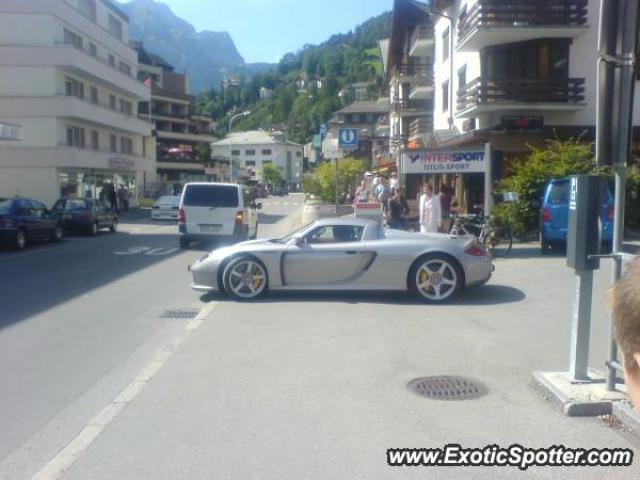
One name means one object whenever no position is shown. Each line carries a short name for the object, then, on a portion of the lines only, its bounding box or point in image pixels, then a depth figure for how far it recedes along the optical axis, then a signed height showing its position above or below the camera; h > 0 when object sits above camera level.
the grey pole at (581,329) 5.50 -1.20
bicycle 15.06 -1.16
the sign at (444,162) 16.17 +0.42
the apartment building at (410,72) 39.56 +7.35
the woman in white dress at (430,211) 15.79 -0.72
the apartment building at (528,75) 23.86 +3.83
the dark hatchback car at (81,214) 24.05 -1.25
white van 18.33 -0.87
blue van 14.87 -0.81
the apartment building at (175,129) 84.31 +6.75
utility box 5.27 -0.33
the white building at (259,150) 142.50 +6.22
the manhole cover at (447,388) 5.45 -1.71
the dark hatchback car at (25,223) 18.83 -1.26
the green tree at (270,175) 123.38 +0.81
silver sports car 9.79 -1.20
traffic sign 21.04 +1.29
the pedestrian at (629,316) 1.66 -0.34
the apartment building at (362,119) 80.06 +9.27
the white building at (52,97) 39.06 +4.81
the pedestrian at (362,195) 24.80 -0.56
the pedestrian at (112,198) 37.72 -1.03
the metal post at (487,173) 15.93 +0.16
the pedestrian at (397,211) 19.62 -0.90
